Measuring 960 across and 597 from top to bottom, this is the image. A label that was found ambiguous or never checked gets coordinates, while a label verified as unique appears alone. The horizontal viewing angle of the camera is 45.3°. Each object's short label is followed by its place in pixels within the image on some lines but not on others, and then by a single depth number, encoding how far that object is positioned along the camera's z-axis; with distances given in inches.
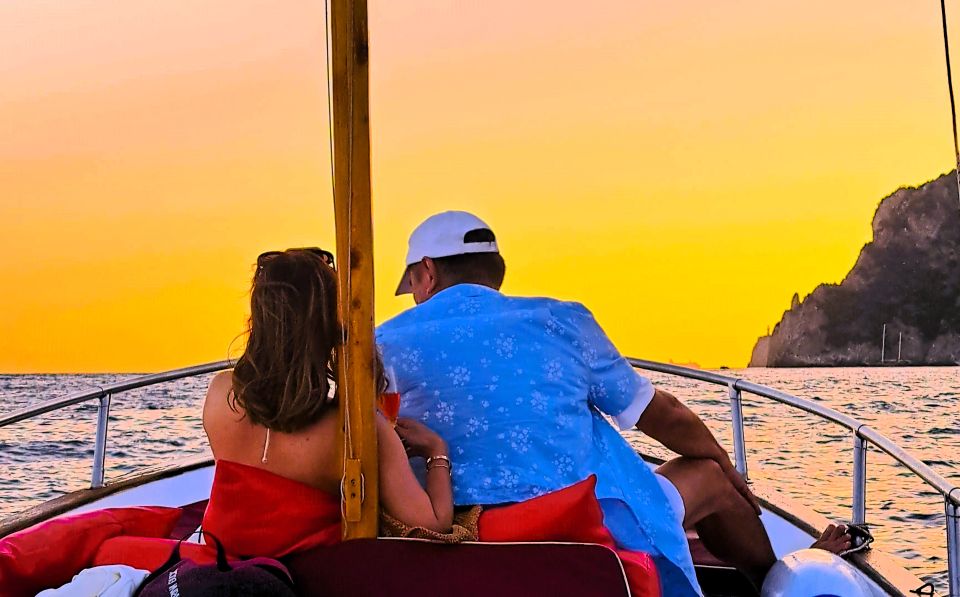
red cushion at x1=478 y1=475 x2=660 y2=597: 89.7
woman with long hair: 91.0
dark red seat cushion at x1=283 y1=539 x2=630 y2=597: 84.3
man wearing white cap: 101.2
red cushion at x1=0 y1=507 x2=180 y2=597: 87.8
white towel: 81.7
